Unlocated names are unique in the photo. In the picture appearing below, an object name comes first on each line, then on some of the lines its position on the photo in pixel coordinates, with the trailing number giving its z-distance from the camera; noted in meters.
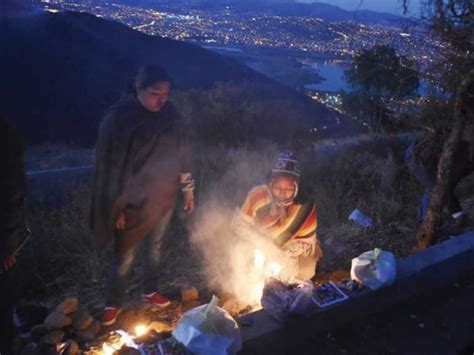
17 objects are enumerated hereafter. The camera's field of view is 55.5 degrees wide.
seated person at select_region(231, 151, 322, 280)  3.69
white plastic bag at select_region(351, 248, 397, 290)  3.60
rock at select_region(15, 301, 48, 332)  3.37
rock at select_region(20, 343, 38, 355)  2.90
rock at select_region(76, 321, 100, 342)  3.25
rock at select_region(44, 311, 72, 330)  3.18
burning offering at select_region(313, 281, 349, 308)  3.41
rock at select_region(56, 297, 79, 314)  3.30
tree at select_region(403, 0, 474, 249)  4.08
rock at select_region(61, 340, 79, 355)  2.90
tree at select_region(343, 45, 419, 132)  19.33
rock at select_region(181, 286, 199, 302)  3.94
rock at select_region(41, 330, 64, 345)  3.06
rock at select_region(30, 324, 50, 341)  3.14
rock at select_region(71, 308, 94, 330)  3.27
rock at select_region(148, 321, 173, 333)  3.45
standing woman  3.27
